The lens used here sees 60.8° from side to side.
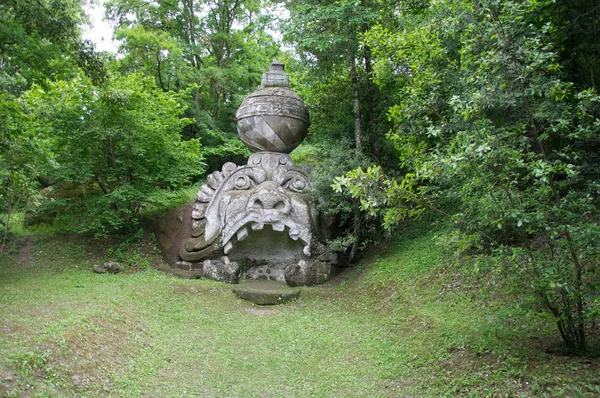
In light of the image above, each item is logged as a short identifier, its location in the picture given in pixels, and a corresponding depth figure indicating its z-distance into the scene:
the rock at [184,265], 10.78
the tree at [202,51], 17.25
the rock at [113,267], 10.53
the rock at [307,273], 10.32
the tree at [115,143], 10.94
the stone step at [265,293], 9.26
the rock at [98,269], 10.48
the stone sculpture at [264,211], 10.33
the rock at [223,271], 10.26
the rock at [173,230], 11.57
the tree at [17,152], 6.87
